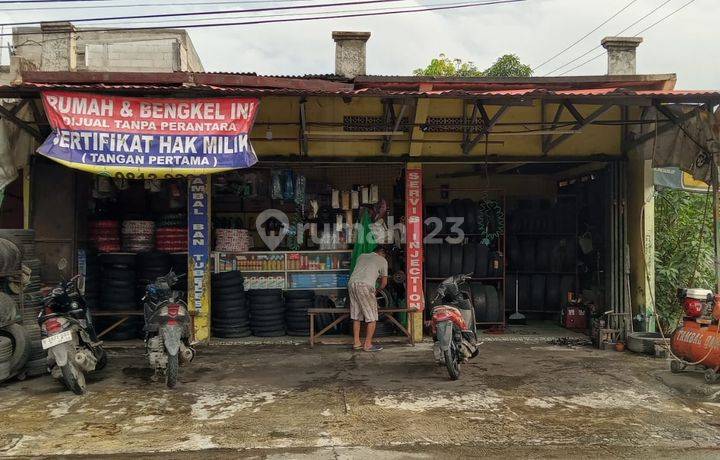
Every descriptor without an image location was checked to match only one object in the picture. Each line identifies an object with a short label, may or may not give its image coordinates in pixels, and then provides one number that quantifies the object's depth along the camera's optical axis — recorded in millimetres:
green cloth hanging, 9641
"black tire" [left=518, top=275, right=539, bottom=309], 11250
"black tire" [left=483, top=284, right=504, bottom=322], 10016
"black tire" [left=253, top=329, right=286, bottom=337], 9625
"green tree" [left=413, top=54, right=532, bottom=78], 25438
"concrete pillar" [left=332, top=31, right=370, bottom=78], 9938
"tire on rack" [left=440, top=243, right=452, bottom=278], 10070
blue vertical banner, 8969
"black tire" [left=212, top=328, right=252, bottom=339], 9412
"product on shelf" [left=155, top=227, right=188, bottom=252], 9508
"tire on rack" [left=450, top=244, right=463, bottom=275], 10078
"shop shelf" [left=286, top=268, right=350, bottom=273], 10034
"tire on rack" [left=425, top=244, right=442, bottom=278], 10086
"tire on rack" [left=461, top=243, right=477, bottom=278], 10148
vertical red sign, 9320
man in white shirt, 8609
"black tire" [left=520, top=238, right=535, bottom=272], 11250
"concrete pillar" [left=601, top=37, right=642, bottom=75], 10367
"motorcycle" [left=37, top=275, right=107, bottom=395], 6277
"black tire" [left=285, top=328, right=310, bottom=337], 9695
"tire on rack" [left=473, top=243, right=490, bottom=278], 10195
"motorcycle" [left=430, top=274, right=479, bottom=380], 6895
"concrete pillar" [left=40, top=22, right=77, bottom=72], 10023
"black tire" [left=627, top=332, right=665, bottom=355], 8414
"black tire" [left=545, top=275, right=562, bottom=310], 11125
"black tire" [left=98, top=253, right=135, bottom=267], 9398
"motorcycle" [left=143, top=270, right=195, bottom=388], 6586
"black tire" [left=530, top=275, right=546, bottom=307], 11203
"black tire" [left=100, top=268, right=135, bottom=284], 9250
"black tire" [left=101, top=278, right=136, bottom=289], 9219
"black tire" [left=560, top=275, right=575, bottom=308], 11000
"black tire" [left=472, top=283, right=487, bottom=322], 10000
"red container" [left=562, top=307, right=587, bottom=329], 10398
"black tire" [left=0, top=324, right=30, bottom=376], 6848
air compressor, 6645
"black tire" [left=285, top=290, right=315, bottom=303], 9766
